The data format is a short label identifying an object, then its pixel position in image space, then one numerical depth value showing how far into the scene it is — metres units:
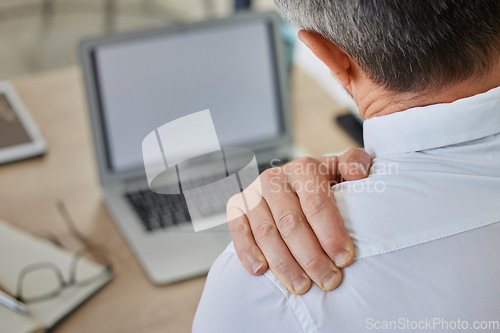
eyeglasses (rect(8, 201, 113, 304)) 1.03
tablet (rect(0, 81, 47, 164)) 1.40
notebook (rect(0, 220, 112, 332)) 0.91
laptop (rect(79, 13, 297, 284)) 1.20
